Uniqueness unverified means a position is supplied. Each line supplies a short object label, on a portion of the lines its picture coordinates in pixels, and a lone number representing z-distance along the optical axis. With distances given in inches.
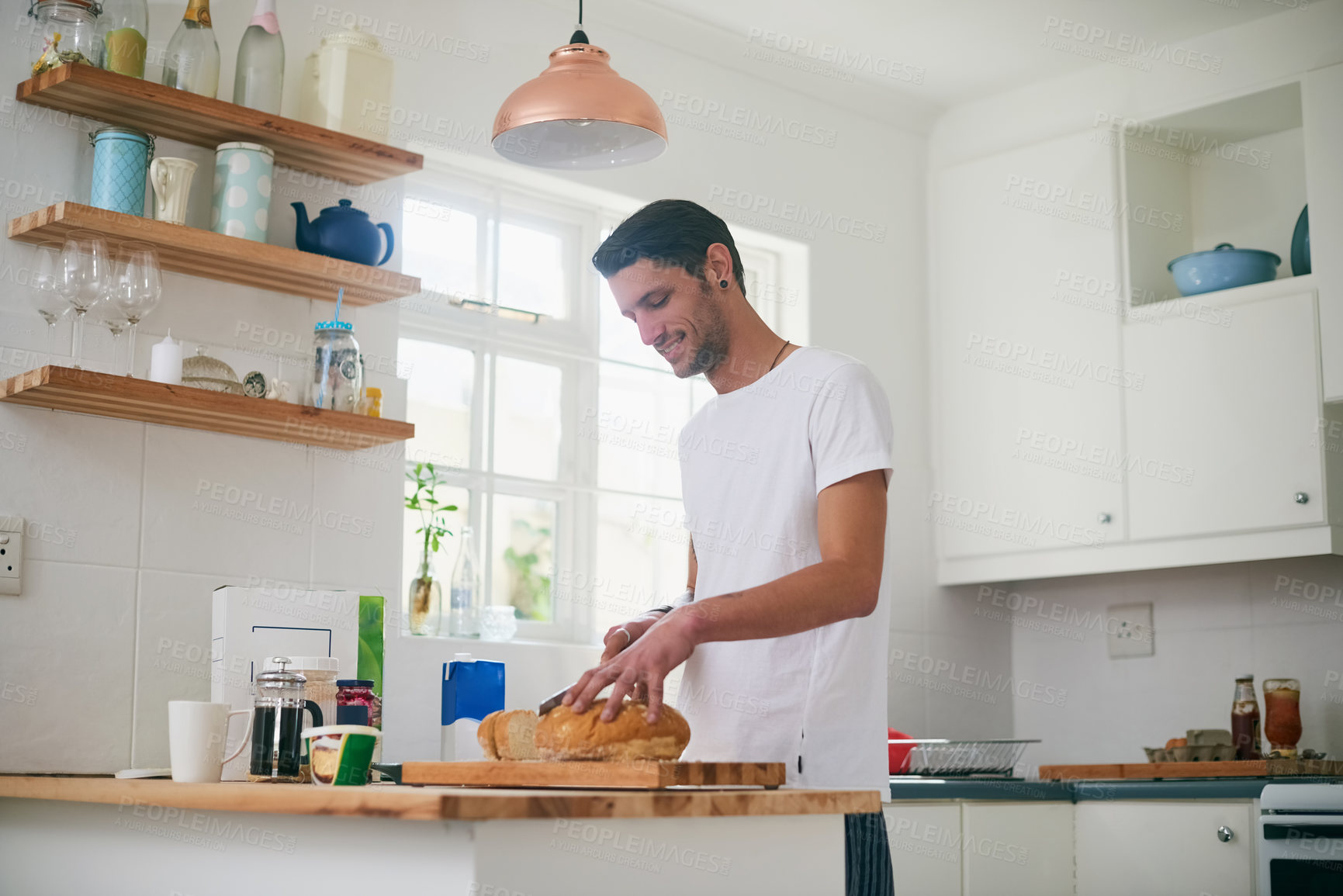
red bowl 127.6
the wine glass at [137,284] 91.4
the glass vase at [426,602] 115.3
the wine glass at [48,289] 90.0
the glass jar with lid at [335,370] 102.2
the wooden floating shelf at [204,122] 93.4
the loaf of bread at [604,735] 52.4
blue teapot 104.3
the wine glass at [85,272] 89.4
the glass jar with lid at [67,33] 93.7
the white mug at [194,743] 66.4
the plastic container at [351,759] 55.5
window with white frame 127.6
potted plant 115.6
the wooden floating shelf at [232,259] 91.2
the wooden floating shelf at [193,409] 87.4
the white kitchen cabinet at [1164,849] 114.1
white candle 93.1
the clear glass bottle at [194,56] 98.4
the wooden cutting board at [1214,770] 119.6
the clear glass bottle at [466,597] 119.6
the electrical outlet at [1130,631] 150.3
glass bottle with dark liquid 128.6
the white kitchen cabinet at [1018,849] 118.2
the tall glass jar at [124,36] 95.1
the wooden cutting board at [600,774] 47.8
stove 106.6
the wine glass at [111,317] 91.7
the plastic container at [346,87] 106.4
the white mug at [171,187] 95.7
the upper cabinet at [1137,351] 128.3
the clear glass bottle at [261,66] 102.6
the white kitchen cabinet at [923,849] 114.7
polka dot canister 99.7
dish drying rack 128.6
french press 65.8
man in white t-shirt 57.9
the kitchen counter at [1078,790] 115.0
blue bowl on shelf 135.4
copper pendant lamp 88.3
